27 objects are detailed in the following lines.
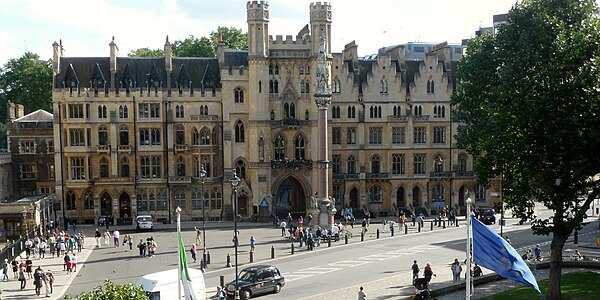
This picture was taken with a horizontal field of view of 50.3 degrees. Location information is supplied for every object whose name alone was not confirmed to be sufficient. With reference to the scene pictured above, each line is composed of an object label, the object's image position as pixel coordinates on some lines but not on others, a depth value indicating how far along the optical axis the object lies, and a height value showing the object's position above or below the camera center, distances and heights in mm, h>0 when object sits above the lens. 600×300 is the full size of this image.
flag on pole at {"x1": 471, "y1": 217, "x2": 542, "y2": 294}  19672 -4053
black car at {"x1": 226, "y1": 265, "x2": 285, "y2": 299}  33875 -8088
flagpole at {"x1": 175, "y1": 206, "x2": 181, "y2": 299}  21852 -4234
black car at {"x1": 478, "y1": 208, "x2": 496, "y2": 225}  59450 -8337
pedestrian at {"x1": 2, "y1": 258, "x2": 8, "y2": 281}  39281 -8437
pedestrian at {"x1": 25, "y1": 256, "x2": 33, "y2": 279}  39347 -8236
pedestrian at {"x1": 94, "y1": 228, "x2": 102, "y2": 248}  51625 -8327
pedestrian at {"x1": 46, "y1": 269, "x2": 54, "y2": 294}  35312 -8016
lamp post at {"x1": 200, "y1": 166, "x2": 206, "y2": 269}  41338 -8339
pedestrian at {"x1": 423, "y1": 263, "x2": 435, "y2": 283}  34062 -7740
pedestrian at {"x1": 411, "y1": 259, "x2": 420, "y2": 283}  35062 -7782
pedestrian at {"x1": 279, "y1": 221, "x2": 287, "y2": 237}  54125 -8233
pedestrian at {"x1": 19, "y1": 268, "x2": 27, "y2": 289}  37031 -8278
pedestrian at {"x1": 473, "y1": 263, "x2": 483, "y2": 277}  35969 -8076
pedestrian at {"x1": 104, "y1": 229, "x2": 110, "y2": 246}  52003 -8428
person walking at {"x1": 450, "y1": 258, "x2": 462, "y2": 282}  35031 -7726
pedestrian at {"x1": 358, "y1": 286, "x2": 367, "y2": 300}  29672 -7688
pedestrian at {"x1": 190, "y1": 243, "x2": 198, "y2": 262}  43691 -8136
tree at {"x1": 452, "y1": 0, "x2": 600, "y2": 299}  27750 +359
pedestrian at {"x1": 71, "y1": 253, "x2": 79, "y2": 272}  41462 -8373
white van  29609 -7121
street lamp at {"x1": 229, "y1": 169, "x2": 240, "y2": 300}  32588 -7924
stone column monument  54375 -1695
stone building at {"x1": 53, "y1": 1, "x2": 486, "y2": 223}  64938 +487
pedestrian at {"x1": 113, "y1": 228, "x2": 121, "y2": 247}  50625 -8353
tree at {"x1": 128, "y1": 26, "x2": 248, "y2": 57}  86625 +12261
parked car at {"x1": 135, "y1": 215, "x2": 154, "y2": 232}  59188 -8406
